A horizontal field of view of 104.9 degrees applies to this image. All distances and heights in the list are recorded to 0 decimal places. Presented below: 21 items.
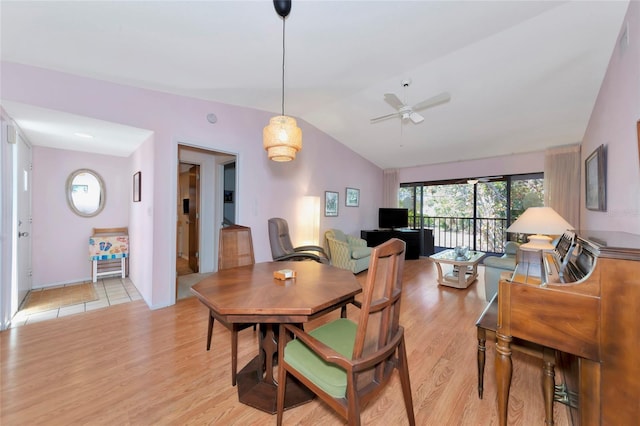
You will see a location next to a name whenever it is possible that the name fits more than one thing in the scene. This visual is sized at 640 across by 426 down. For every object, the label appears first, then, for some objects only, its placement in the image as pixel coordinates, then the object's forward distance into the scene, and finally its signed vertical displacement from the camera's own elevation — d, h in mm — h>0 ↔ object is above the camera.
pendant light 1989 +631
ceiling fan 2713 +1267
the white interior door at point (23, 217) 2729 -54
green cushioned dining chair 1015 -658
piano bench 1318 -783
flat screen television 6168 -111
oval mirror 3734 +309
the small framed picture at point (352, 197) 5652 +376
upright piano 903 -442
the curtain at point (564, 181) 4203 +586
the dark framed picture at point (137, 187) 3375 +369
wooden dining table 1243 -476
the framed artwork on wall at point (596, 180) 2523 +402
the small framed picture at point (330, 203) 5121 +219
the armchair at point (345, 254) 4395 -746
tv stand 5855 -580
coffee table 3680 -891
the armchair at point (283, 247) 3449 -502
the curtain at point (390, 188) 6555 +697
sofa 3141 -718
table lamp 2066 -97
